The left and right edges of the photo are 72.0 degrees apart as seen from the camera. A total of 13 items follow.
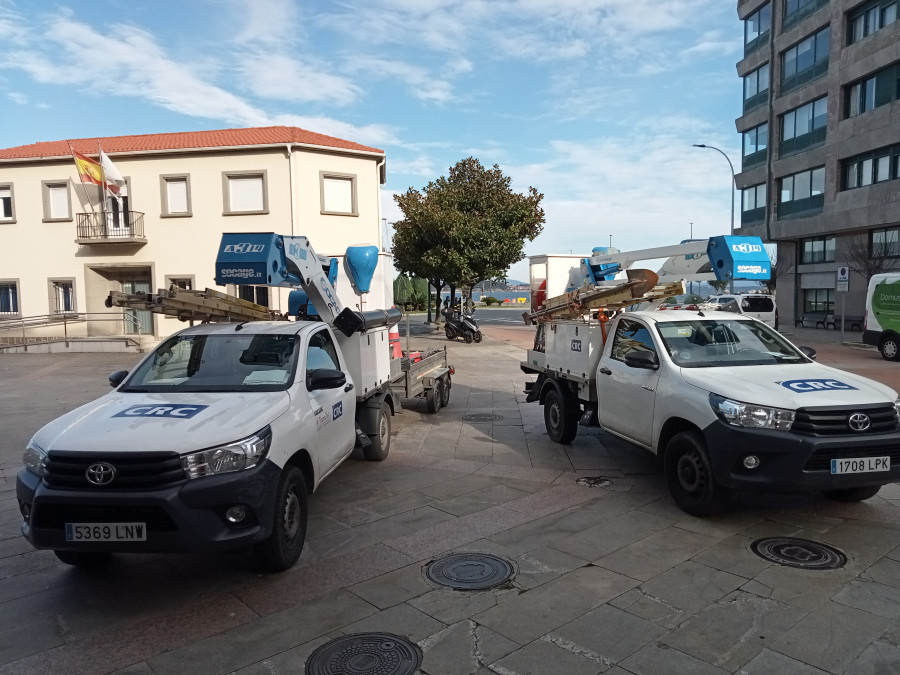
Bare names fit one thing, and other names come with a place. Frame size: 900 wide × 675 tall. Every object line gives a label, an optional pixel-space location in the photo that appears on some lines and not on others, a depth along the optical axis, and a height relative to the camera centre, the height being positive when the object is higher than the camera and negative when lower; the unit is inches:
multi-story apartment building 1040.8 +276.0
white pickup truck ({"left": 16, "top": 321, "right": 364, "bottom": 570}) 139.7 -41.5
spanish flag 827.4 +169.6
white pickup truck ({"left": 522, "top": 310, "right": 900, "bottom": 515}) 174.2 -38.4
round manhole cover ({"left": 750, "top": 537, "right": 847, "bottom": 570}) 164.4 -73.9
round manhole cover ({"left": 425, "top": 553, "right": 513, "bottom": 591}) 158.4 -75.1
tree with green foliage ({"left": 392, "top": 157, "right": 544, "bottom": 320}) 1002.7 +105.3
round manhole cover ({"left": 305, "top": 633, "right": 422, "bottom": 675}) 122.0 -74.4
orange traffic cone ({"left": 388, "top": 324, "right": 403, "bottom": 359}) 361.6 -30.6
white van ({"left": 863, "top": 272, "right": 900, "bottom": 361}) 622.8 -32.5
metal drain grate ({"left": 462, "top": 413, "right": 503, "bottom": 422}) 385.4 -80.8
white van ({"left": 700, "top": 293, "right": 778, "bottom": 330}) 912.9 -29.4
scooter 935.0 -57.1
